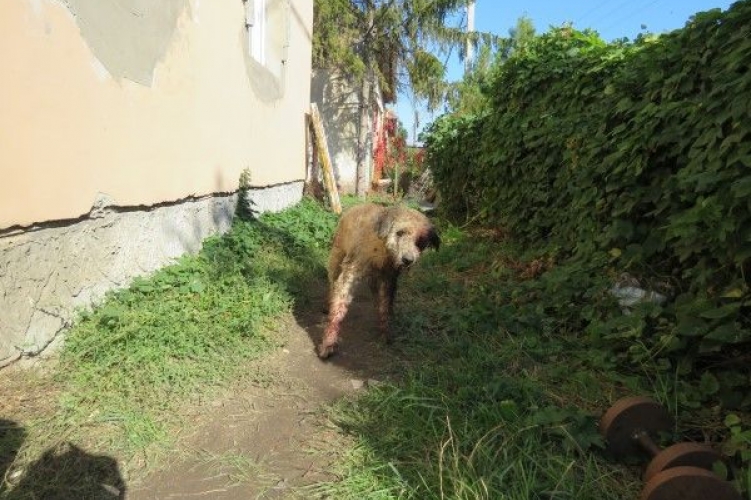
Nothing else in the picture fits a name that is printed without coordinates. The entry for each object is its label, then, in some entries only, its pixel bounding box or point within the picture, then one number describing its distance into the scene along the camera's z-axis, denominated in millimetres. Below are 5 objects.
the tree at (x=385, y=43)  13133
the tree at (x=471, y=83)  14391
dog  3783
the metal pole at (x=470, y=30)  14386
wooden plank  10347
